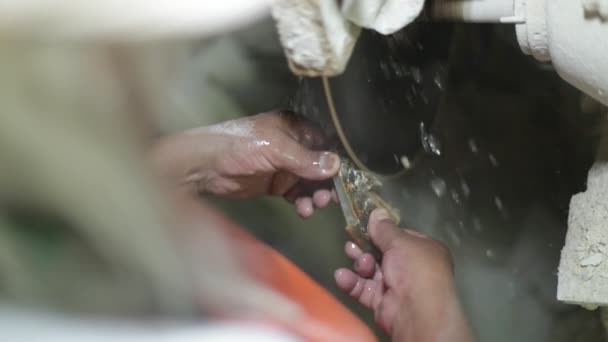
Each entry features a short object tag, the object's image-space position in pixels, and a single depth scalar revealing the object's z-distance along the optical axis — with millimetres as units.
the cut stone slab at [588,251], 1682
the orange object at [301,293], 1582
